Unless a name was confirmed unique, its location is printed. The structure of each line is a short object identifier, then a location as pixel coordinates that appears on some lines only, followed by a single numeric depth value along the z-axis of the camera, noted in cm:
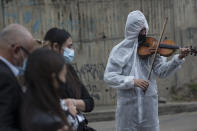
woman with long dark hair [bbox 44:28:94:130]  537
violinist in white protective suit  719
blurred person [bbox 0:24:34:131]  389
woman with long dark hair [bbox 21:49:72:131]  372
